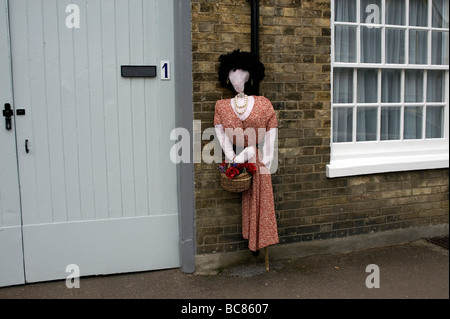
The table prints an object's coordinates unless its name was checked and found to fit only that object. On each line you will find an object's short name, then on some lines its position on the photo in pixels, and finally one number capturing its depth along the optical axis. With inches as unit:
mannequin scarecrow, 145.1
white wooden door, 143.3
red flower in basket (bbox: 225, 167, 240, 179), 140.1
